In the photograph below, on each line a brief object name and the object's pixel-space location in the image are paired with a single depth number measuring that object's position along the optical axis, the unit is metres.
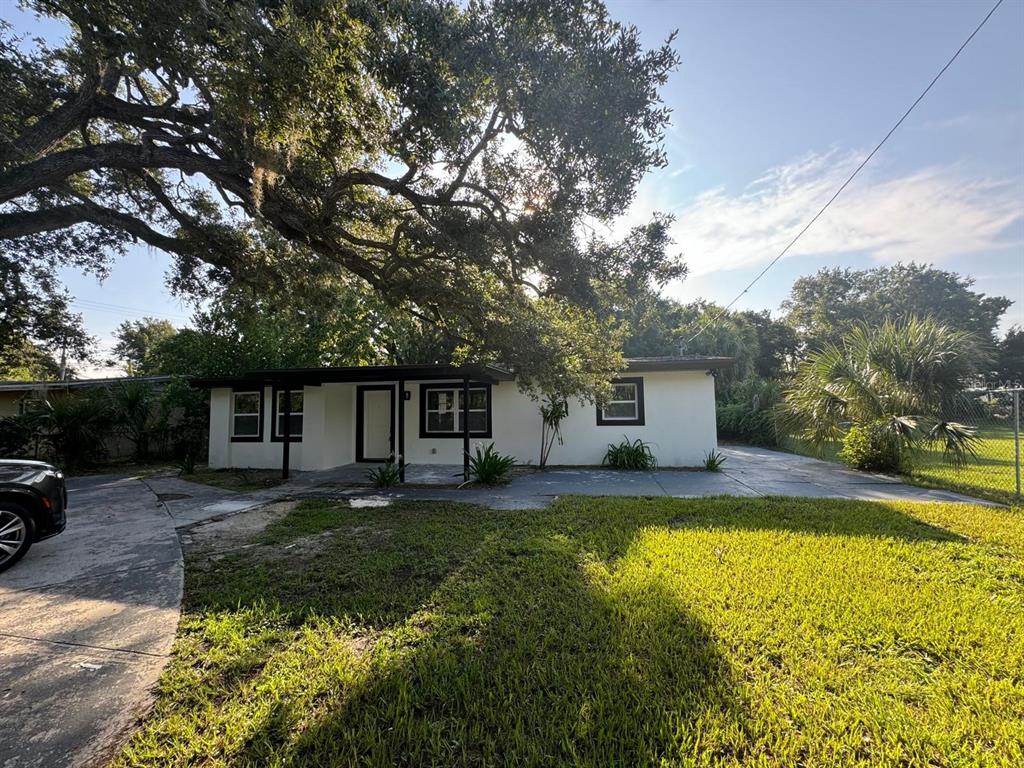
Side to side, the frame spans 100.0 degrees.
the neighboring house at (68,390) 12.97
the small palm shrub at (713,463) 9.97
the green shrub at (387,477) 8.47
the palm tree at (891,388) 7.48
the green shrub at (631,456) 10.38
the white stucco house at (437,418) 10.60
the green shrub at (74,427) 11.50
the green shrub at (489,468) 8.55
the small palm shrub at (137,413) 12.30
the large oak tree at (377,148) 4.03
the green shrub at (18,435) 11.22
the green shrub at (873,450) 8.71
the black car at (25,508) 3.98
